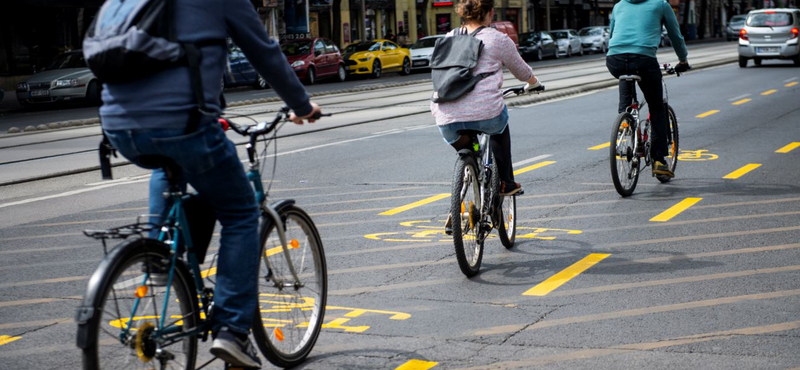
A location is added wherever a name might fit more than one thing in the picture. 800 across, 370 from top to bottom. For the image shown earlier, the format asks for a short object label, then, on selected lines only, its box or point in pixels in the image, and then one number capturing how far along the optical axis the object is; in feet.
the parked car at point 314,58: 113.70
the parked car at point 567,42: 175.00
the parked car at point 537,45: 165.07
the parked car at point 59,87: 85.66
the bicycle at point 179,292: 11.43
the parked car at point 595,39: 188.96
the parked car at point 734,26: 216.82
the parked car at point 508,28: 148.66
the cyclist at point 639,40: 29.58
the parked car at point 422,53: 135.64
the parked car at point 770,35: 100.48
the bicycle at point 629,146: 28.96
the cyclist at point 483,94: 20.40
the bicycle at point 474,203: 19.74
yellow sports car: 125.39
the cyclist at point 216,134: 11.58
